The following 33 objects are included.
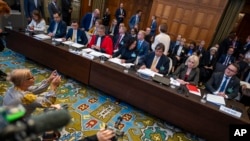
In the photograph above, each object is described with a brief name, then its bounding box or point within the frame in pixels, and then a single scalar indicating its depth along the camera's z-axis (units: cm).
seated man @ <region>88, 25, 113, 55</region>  416
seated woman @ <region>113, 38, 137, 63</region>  393
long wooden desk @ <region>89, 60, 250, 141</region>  267
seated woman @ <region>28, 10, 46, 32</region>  466
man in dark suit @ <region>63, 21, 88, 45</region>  447
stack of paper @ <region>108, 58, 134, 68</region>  344
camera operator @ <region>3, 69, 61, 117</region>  165
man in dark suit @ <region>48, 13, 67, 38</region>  466
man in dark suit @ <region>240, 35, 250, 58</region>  640
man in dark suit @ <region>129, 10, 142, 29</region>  778
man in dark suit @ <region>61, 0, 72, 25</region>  768
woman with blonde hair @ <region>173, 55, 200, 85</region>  327
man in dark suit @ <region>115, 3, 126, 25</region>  826
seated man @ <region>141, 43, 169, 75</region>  351
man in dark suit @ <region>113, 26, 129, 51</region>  471
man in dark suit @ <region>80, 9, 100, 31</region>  627
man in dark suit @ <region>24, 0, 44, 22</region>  593
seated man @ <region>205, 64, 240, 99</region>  303
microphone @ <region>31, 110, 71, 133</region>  51
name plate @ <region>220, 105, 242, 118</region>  255
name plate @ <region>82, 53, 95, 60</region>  350
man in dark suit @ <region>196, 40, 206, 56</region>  551
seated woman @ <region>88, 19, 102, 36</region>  523
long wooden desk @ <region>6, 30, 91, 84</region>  363
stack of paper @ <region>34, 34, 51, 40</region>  408
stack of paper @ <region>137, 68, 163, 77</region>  318
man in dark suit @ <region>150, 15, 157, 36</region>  733
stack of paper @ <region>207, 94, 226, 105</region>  276
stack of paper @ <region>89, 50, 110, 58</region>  369
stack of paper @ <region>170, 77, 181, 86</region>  310
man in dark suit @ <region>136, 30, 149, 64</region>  418
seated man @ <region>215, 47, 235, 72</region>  536
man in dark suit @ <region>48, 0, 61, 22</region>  645
